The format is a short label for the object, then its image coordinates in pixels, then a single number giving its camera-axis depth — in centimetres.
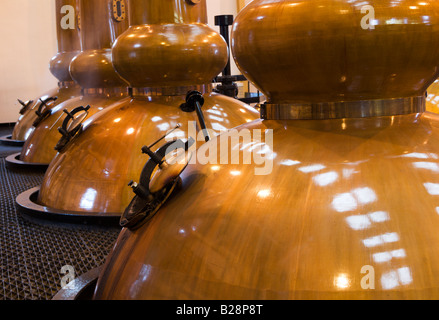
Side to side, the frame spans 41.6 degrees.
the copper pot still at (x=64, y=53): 511
